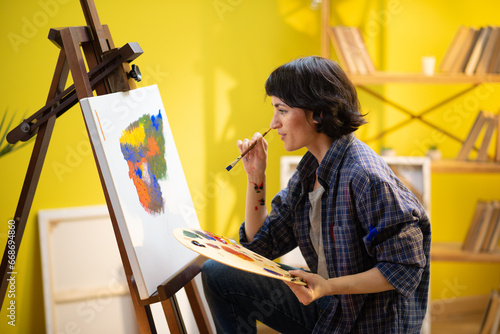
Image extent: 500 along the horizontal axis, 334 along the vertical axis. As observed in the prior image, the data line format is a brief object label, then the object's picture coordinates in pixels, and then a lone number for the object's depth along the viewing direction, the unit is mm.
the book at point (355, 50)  2328
